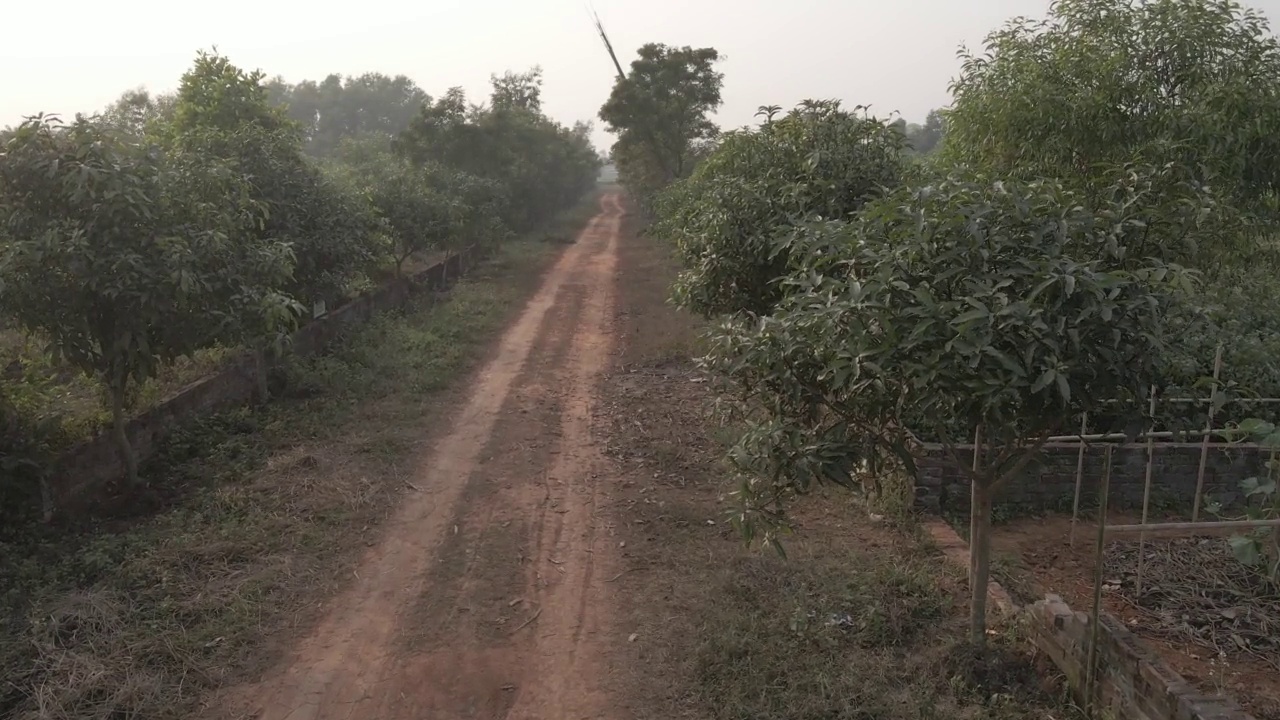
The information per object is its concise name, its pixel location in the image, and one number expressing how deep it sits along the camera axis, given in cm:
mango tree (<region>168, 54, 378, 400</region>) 1155
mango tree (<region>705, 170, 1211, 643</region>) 368
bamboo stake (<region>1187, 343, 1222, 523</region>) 588
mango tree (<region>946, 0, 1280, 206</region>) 811
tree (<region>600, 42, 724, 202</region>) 3291
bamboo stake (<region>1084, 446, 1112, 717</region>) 450
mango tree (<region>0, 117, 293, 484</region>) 687
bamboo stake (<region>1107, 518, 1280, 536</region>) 454
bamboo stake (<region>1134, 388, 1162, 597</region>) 568
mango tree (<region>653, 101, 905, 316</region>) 775
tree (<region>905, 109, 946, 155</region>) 7191
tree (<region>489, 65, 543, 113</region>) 3684
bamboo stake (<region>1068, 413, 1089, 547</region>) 690
